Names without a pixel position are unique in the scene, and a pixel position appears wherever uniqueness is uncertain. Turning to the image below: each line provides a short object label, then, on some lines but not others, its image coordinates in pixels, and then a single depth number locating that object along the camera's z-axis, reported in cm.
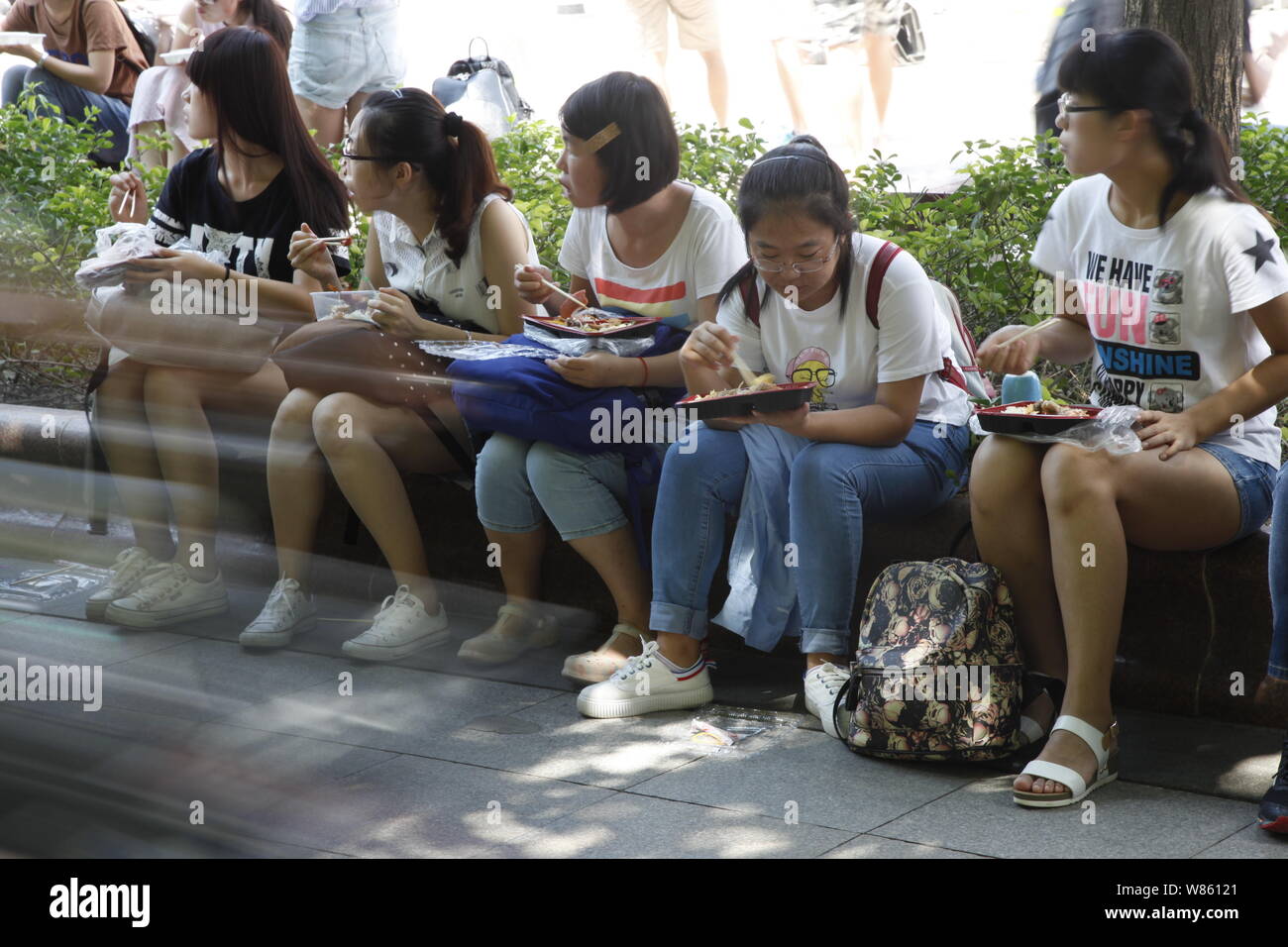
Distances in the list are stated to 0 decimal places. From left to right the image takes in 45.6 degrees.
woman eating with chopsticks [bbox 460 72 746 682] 433
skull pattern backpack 354
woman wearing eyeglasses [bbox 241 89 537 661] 466
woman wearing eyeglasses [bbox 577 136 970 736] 386
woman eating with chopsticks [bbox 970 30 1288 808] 344
